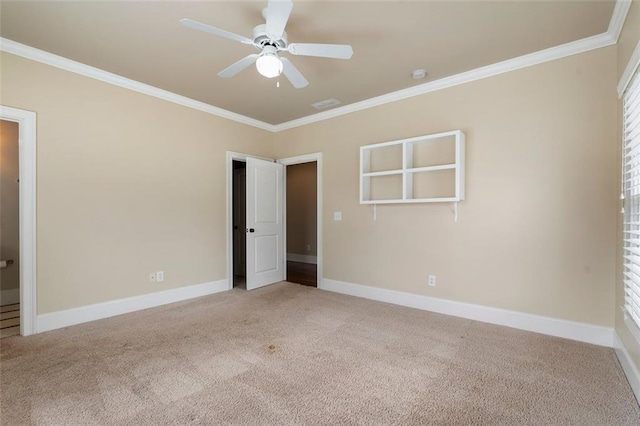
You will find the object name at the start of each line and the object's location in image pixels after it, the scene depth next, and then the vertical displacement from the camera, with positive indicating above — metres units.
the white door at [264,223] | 4.50 -0.20
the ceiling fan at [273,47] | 1.89 +1.16
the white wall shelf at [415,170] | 3.24 +0.47
